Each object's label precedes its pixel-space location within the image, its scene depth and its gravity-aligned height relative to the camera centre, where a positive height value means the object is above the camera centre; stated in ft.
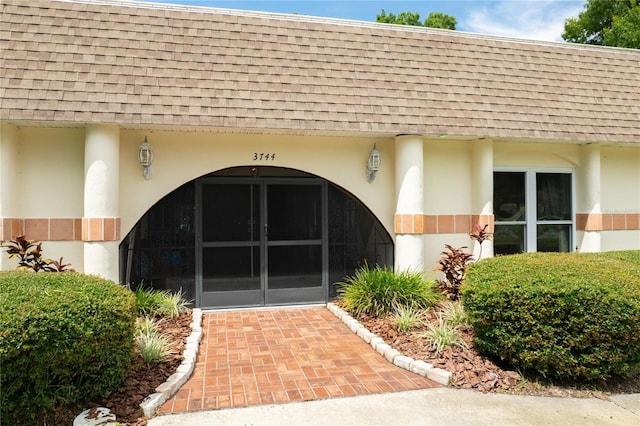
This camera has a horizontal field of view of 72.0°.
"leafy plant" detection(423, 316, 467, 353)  17.86 -4.92
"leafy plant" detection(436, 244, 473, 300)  23.53 -2.82
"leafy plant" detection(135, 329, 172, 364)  16.29 -4.81
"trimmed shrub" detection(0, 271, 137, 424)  11.61 -3.43
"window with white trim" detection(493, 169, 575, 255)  28.25 +0.49
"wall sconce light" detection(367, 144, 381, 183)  25.40 +3.27
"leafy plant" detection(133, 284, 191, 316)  21.85 -4.24
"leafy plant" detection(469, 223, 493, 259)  24.88 -0.96
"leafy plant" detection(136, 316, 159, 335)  18.47 -4.61
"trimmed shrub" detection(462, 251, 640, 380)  14.99 -3.58
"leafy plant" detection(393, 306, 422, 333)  19.98 -4.67
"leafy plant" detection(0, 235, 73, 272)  18.81 -1.48
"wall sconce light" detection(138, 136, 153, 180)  22.81 +3.27
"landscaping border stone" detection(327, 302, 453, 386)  15.81 -5.50
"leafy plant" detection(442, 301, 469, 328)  19.93 -4.53
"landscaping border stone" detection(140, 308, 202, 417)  13.44 -5.50
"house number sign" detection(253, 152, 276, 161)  24.63 +3.55
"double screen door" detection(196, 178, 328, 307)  25.17 -1.31
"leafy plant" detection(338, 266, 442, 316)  22.39 -3.86
